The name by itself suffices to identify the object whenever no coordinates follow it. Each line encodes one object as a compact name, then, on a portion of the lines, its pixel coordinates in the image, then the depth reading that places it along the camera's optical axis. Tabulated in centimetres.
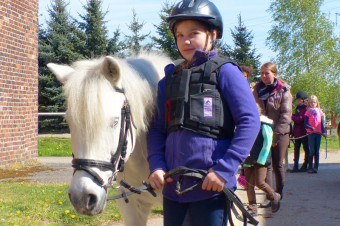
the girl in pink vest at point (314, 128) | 927
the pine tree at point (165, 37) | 2764
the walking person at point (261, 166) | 517
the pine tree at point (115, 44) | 2300
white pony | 208
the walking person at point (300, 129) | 977
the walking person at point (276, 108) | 573
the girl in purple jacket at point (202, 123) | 214
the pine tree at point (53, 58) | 2255
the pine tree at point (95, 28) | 2259
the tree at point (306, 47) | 2587
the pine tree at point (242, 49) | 2816
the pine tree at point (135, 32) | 2999
